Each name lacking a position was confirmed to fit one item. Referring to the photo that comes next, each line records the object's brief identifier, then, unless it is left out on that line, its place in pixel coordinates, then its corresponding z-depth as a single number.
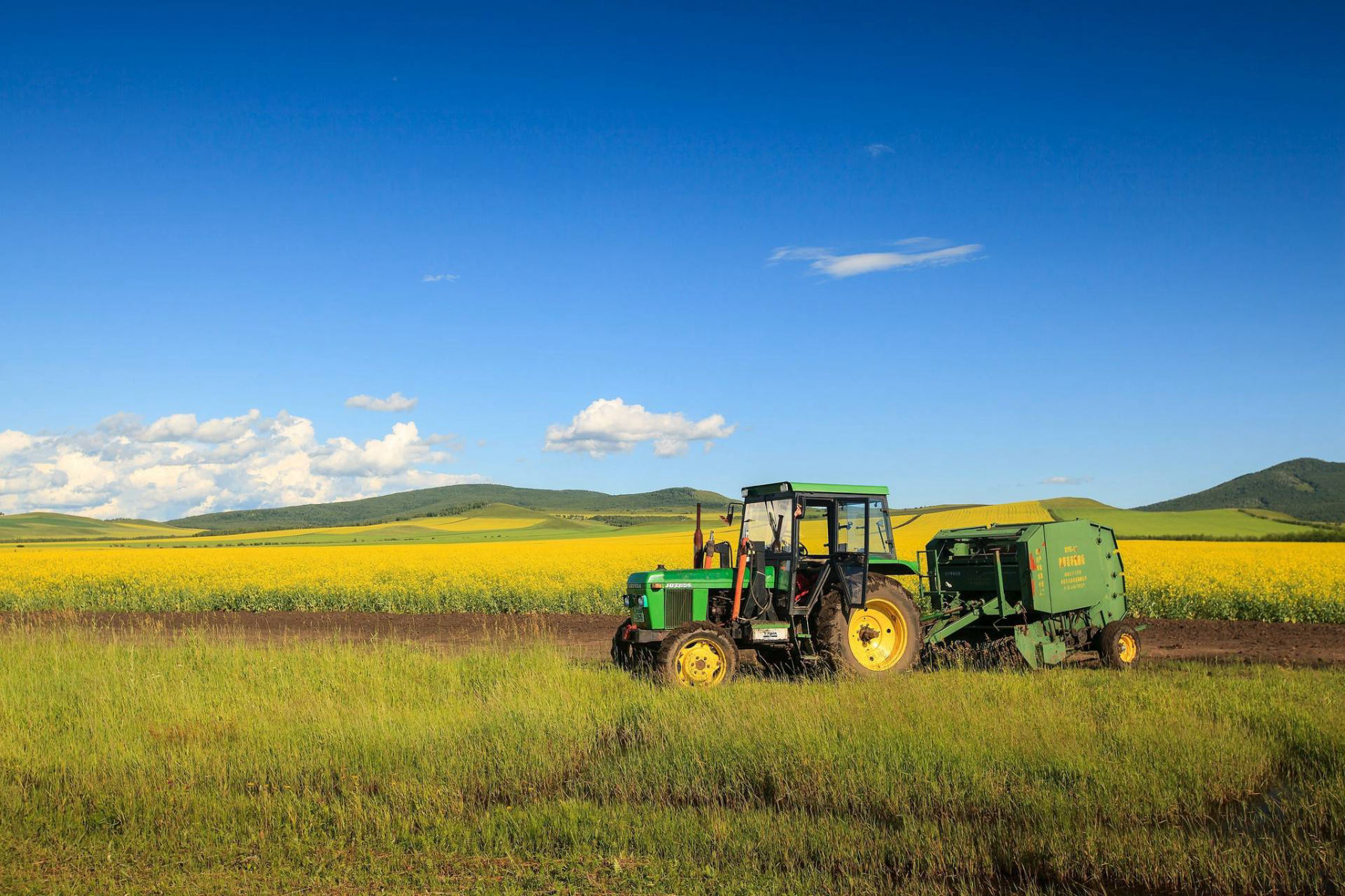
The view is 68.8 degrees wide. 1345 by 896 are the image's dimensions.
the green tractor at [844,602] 11.28
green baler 12.26
